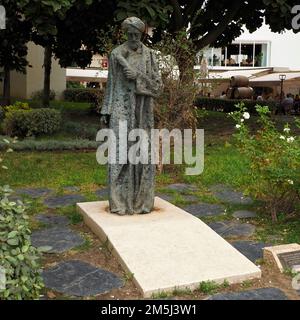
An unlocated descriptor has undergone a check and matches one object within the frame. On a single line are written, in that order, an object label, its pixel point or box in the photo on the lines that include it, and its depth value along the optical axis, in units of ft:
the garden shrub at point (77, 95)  94.33
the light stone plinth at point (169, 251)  14.61
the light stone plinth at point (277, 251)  15.93
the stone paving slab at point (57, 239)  17.87
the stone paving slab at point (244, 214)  21.86
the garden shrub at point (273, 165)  20.84
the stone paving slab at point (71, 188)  26.40
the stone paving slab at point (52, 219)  20.67
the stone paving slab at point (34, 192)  25.26
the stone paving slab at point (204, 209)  22.32
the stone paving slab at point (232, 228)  19.54
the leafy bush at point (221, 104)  80.41
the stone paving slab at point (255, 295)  13.84
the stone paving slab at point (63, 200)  23.48
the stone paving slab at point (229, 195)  24.29
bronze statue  19.21
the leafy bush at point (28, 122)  44.39
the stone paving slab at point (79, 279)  14.21
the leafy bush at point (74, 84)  117.72
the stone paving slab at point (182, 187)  26.68
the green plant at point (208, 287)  14.21
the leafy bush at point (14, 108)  48.00
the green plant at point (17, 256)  11.09
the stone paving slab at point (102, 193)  24.74
